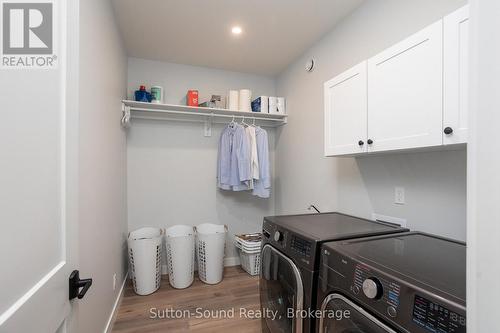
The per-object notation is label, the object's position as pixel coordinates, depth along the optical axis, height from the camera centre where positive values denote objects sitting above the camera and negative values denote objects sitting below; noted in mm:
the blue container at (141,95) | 2584 +754
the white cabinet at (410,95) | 1008 +364
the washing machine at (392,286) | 688 -393
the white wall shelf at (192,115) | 2531 +607
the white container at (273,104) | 2977 +759
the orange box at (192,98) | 2758 +775
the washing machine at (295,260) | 1179 -525
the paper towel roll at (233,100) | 2881 +785
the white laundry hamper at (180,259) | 2482 -972
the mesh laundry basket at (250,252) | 2770 -1000
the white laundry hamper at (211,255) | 2586 -969
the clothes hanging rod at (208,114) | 2647 +607
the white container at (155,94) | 2645 +780
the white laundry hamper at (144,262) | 2332 -948
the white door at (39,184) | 548 -50
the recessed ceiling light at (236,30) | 2203 +1253
